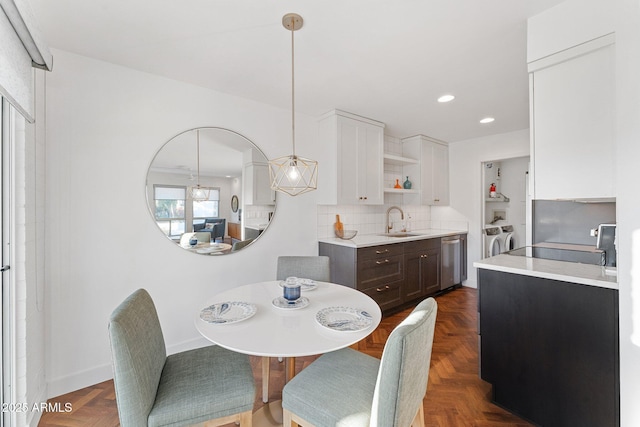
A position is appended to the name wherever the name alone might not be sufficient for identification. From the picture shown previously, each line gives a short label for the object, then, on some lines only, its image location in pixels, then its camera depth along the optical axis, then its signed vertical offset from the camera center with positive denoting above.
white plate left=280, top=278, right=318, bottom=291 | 1.85 -0.50
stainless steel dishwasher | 3.99 -0.75
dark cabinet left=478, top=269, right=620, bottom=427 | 1.34 -0.76
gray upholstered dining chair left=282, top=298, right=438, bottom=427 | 0.92 -0.76
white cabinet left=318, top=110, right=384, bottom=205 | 3.10 +0.62
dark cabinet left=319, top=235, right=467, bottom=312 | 2.95 -0.68
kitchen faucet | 4.12 -0.06
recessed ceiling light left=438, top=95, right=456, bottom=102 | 2.68 +1.11
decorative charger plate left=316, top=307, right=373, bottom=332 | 1.27 -0.52
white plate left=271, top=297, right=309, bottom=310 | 1.53 -0.52
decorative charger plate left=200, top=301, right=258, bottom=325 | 1.35 -0.52
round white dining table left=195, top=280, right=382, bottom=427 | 1.13 -0.54
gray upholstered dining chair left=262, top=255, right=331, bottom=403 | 2.25 -0.46
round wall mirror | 2.31 +0.19
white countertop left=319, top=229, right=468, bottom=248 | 2.97 -0.33
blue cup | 1.54 -0.45
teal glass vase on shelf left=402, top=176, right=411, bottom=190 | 4.11 +0.39
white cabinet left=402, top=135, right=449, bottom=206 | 4.12 +0.67
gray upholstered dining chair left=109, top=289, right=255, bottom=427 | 1.04 -0.76
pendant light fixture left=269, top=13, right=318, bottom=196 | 1.57 +1.09
